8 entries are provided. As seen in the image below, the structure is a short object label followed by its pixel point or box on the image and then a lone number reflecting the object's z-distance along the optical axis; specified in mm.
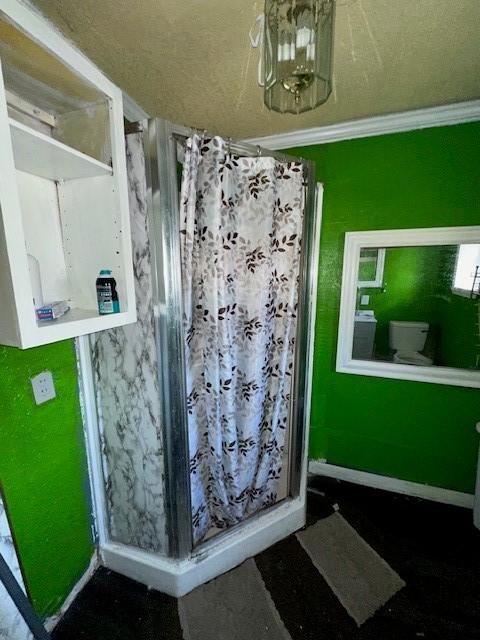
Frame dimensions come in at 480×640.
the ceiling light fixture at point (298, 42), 647
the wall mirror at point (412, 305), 1589
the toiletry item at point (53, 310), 782
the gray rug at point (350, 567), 1234
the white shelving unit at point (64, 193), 651
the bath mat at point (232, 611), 1123
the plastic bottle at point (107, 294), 903
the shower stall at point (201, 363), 1037
